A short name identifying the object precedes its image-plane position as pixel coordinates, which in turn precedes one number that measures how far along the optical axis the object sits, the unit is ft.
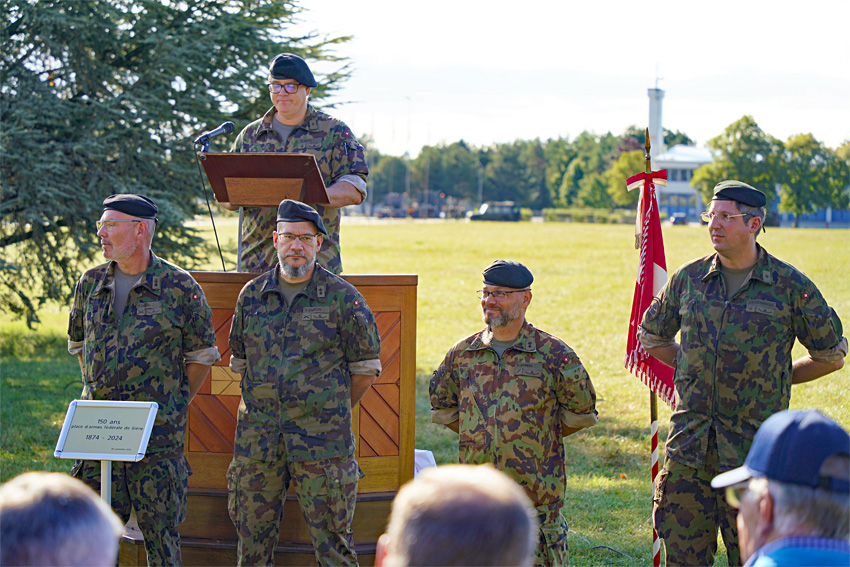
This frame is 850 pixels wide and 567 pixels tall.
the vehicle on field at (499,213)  284.82
